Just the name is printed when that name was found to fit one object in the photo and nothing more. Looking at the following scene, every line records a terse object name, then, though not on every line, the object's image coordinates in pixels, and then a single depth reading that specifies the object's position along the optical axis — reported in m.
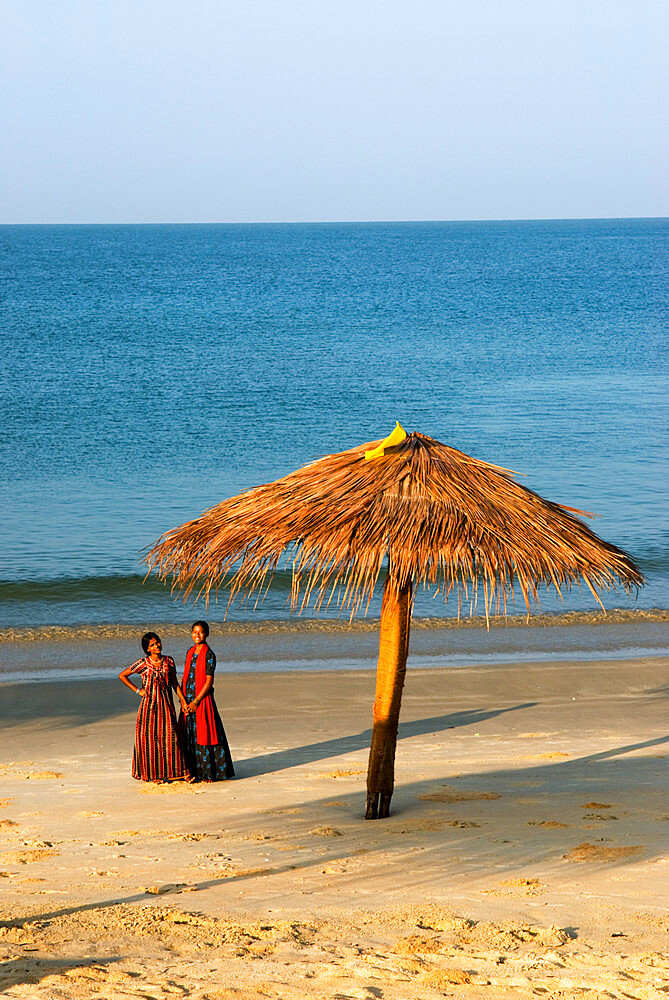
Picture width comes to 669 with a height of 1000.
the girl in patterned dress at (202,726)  16.62
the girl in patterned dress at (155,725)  16.44
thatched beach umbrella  12.48
